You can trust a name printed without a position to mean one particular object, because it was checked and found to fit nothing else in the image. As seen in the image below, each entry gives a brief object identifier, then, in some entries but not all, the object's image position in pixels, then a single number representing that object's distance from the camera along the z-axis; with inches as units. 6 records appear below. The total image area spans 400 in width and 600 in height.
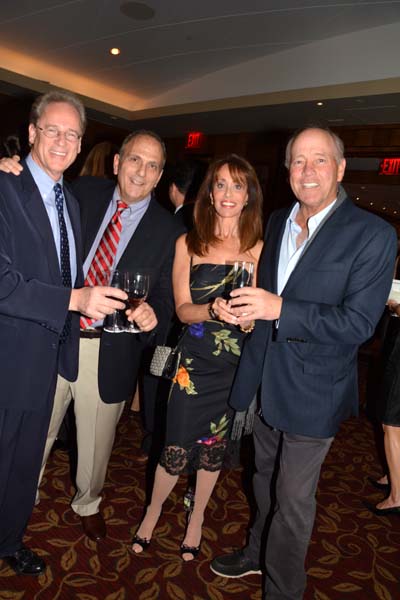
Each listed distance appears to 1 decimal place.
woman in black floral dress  86.5
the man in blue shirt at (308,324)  66.9
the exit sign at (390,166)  282.8
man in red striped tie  89.9
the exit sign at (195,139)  378.3
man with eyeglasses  66.7
